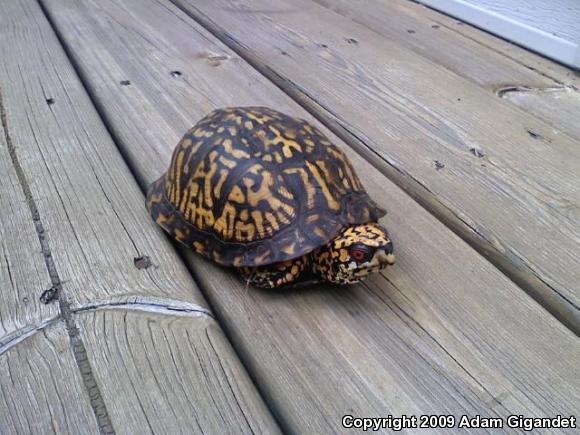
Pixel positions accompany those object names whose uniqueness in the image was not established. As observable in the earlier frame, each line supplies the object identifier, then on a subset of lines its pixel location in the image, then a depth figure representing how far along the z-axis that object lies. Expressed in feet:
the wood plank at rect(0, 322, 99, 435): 0.77
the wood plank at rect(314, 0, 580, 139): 1.52
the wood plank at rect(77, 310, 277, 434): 0.79
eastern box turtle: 0.99
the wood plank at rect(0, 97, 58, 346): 0.90
